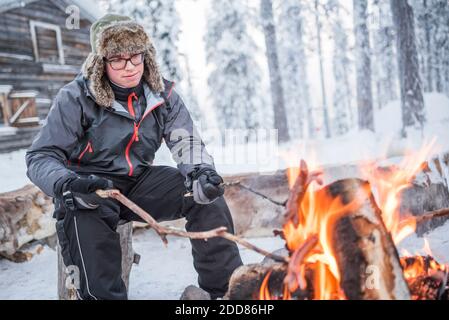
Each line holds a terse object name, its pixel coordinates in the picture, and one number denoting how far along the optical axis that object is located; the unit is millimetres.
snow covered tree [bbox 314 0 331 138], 4142
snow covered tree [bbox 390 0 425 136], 4406
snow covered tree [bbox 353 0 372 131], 6402
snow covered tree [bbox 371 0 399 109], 4586
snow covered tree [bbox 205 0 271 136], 6281
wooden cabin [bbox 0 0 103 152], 6785
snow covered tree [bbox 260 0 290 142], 4886
